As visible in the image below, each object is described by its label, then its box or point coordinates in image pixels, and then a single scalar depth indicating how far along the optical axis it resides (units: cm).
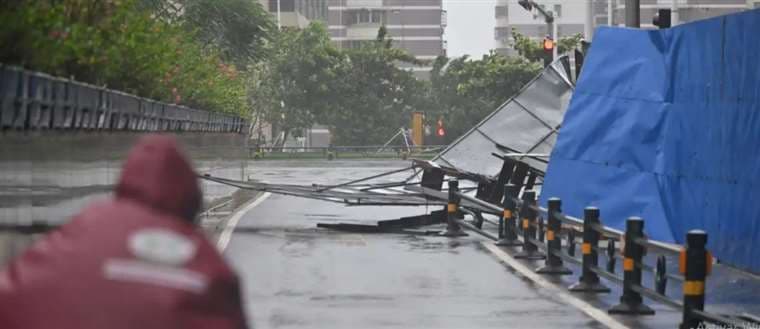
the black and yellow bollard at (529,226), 2411
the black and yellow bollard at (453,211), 2930
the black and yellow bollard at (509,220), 2597
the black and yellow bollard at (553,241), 2164
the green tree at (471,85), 8200
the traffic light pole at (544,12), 5106
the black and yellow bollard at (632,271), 1678
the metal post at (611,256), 1856
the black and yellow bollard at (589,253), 1916
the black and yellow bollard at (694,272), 1454
